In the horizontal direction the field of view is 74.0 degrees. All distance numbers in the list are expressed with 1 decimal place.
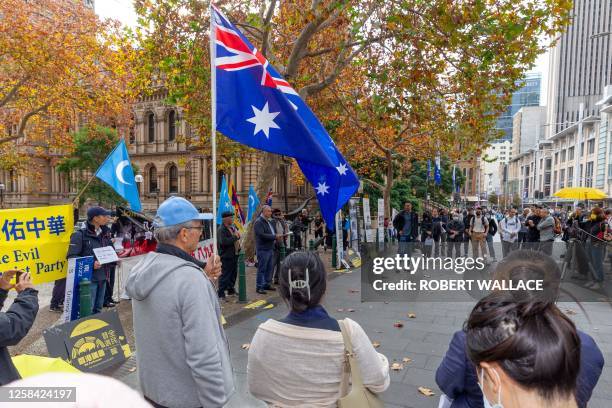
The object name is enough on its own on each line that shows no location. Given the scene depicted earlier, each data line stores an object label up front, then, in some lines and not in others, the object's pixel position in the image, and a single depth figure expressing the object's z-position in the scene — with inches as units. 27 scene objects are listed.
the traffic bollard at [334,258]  500.7
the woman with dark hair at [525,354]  45.2
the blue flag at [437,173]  959.0
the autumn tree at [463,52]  316.5
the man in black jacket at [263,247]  337.1
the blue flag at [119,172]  280.7
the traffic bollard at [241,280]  305.4
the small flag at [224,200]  470.5
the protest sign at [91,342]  172.7
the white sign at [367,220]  517.2
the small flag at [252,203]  434.8
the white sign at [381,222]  536.0
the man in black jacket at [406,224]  503.2
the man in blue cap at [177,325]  83.7
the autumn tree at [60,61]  492.1
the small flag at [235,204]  522.0
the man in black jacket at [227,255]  320.5
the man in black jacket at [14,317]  88.6
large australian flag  168.4
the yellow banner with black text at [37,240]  181.6
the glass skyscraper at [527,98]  5713.6
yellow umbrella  647.1
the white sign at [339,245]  468.4
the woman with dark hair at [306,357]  78.9
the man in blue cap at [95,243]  236.2
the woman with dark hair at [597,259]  338.6
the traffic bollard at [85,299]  201.2
